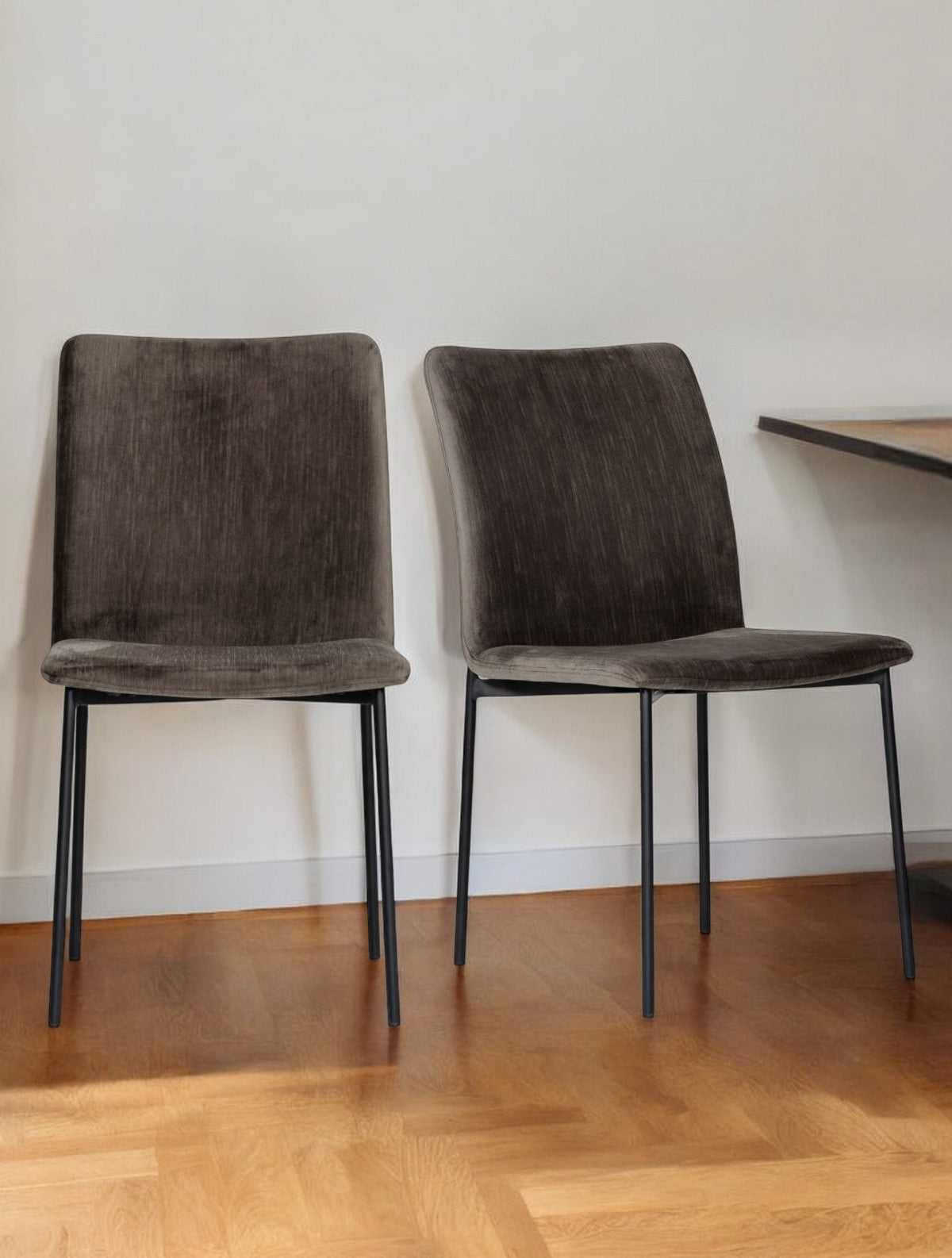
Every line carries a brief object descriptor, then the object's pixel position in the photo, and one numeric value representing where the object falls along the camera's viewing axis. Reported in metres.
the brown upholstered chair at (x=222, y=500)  2.10
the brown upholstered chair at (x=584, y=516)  2.13
